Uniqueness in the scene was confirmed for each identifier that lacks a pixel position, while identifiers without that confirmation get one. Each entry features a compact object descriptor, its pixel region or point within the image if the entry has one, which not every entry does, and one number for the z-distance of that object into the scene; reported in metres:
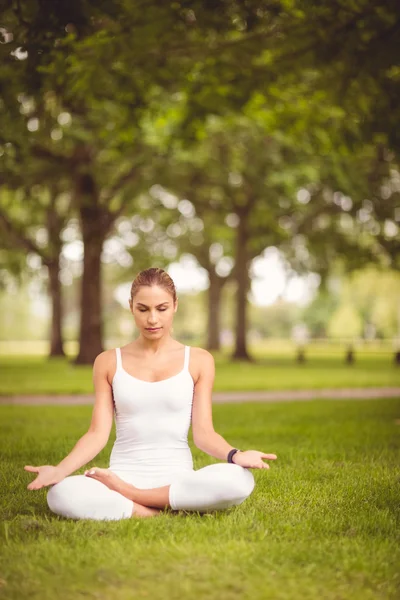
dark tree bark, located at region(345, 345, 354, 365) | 32.78
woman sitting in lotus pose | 4.93
